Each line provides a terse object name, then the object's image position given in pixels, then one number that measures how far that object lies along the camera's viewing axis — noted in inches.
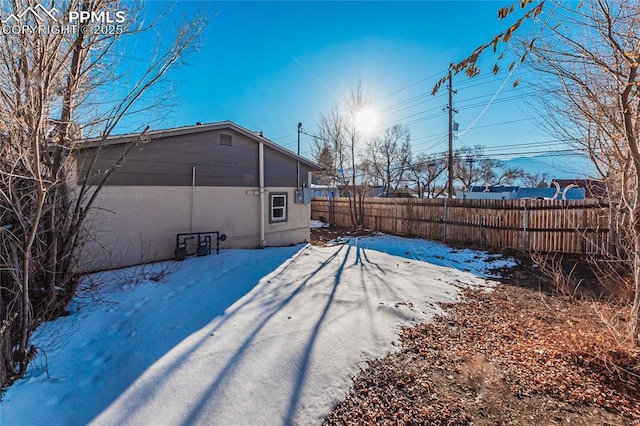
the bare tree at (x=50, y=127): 96.6
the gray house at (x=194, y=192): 249.7
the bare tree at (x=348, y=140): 575.8
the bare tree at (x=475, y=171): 1568.7
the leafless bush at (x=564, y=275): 218.5
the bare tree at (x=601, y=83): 110.0
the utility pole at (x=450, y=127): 623.5
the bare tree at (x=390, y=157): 1134.9
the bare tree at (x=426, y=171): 1232.8
